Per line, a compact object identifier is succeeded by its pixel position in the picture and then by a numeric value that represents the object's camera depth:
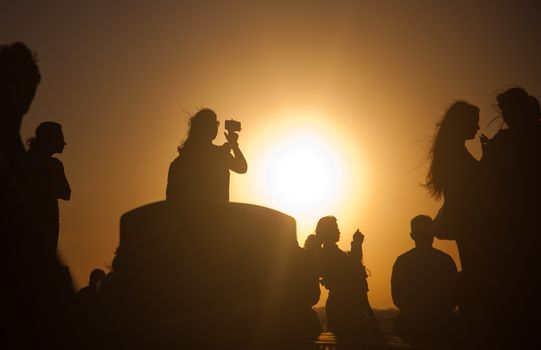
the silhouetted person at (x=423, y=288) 4.93
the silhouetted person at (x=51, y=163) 5.44
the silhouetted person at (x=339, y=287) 6.03
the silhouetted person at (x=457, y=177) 3.78
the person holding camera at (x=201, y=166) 5.08
